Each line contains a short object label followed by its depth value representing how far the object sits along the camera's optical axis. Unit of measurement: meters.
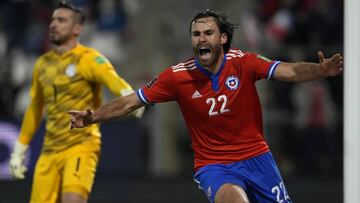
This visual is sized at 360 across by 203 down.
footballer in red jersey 15.70
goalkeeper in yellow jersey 18.31
